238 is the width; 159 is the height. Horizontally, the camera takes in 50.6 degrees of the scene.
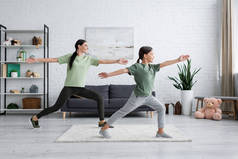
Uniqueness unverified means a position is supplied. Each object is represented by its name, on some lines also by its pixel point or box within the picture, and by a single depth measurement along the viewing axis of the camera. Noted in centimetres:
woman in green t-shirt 316
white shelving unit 541
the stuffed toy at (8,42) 518
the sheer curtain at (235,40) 507
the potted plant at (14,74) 520
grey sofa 462
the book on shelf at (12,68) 532
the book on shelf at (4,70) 516
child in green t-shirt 266
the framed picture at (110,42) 549
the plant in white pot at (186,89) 510
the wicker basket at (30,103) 520
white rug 264
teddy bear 437
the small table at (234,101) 442
